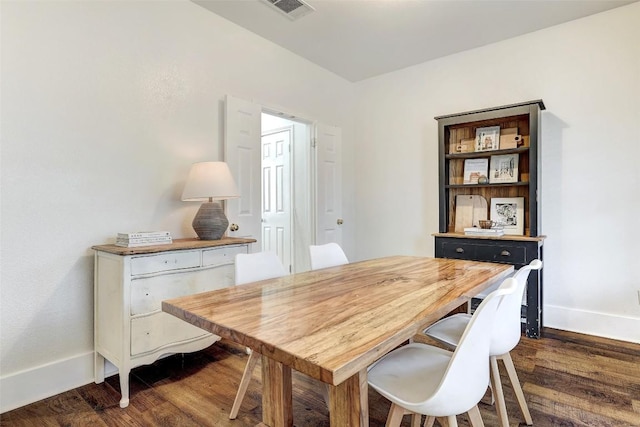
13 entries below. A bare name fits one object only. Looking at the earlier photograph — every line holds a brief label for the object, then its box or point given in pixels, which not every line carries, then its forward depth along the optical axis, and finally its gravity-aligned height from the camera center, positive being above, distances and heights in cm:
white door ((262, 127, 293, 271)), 420 +21
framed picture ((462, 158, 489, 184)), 334 +40
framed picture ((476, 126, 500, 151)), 325 +68
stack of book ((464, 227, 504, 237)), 301 -19
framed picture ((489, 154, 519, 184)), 317 +39
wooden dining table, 87 -34
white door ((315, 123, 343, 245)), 387 +30
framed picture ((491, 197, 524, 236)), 316 -2
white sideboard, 194 -52
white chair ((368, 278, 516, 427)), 98 -57
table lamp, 244 +12
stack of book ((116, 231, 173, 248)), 207 -18
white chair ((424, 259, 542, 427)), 142 -59
